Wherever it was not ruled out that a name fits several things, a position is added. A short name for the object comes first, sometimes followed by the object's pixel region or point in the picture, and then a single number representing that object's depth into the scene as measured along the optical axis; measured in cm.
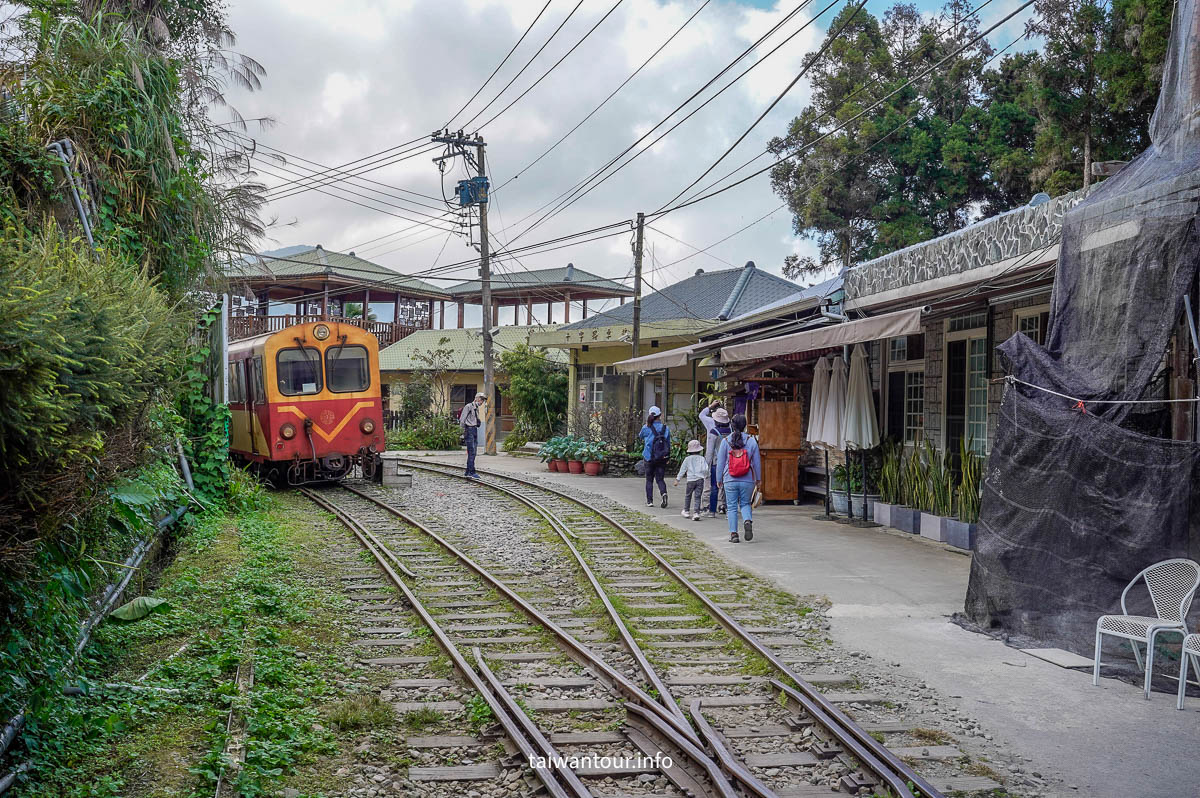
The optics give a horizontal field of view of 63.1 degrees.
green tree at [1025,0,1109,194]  2216
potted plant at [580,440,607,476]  2314
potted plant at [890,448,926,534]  1286
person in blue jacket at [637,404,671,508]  1588
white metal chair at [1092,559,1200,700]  622
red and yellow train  1736
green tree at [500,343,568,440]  3109
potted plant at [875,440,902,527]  1362
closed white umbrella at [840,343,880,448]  1402
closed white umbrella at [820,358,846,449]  1449
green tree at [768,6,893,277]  2894
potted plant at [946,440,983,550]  1137
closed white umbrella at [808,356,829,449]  1506
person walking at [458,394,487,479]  2014
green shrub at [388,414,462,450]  3256
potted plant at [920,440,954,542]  1212
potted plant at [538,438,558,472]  2408
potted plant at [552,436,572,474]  2375
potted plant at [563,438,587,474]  2334
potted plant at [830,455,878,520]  1462
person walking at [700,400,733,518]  1445
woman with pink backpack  1232
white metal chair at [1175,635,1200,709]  592
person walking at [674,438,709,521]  1474
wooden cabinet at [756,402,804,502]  1625
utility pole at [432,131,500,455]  2783
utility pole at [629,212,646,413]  2466
